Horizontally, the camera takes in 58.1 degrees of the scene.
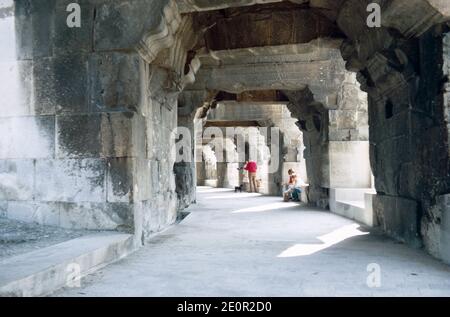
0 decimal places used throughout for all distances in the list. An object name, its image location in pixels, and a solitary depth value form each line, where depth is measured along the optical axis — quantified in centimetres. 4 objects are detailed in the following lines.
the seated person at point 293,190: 1041
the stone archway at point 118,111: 379
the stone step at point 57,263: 231
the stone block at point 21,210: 430
